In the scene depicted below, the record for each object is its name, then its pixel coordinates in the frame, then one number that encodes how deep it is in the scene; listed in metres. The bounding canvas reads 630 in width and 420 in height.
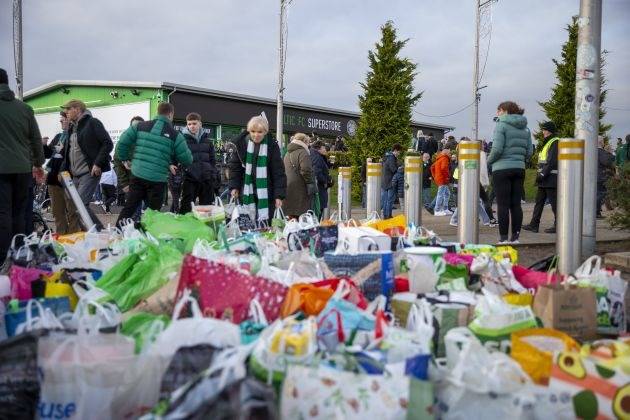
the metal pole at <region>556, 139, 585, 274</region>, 5.72
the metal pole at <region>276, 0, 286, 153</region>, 23.04
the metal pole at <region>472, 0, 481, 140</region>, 25.47
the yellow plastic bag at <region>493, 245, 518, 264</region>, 4.03
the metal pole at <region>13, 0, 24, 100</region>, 19.47
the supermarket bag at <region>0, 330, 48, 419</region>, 2.11
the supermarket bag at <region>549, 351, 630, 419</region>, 2.05
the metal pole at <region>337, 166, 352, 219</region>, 11.82
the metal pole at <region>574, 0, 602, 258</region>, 6.71
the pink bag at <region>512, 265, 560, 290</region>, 3.47
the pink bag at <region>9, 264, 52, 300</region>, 3.12
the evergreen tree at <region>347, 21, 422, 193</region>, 24.67
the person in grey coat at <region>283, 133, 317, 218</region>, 8.45
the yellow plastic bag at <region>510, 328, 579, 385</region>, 2.22
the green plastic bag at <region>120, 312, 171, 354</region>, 2.38
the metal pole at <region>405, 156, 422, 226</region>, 8.66
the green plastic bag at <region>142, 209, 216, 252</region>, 4.77
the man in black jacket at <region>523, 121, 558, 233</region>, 9.58
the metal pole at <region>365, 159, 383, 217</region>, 11.02
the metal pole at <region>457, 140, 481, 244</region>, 6.96
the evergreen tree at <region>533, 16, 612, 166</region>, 33.53
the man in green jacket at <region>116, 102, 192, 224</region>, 7.12
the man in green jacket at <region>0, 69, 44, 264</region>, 5.73
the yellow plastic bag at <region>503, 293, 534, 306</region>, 2.99
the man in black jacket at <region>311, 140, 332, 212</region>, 10.76
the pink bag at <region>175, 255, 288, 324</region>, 2.69
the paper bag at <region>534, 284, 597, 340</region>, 2.73
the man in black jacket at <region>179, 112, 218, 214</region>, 9.02
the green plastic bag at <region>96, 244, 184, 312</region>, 3.24
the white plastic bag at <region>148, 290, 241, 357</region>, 2.24
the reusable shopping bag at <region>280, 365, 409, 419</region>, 1.89
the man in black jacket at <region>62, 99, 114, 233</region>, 7.62
